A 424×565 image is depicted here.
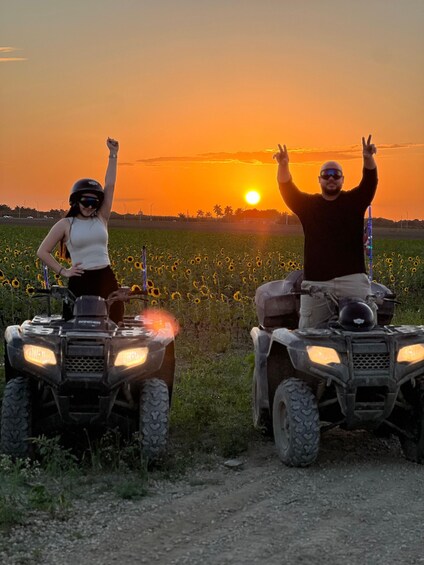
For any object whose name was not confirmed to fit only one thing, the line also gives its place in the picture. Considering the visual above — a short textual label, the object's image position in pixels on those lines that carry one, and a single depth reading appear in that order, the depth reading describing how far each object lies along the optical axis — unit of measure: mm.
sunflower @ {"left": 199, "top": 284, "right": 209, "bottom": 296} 15528
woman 7242
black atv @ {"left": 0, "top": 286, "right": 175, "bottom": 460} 6602
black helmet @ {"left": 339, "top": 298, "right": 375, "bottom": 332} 6891
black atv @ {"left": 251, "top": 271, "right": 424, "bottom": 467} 6723
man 7043
